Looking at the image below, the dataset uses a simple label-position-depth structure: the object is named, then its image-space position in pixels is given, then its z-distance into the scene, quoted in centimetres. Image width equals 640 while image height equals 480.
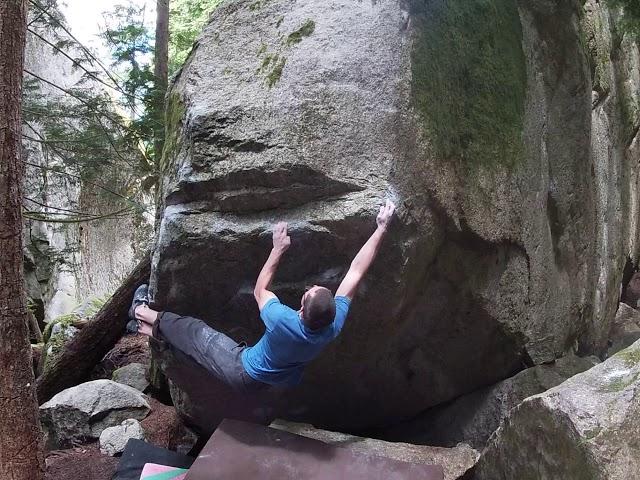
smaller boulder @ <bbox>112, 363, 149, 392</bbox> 718
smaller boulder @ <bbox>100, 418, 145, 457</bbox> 552
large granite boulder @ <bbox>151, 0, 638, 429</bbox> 431
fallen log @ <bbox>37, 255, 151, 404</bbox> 720
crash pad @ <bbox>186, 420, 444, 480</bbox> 390
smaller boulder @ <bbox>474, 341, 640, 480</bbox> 299
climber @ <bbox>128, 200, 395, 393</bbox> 386
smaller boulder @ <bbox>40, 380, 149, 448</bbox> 580
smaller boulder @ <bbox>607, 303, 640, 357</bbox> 789
